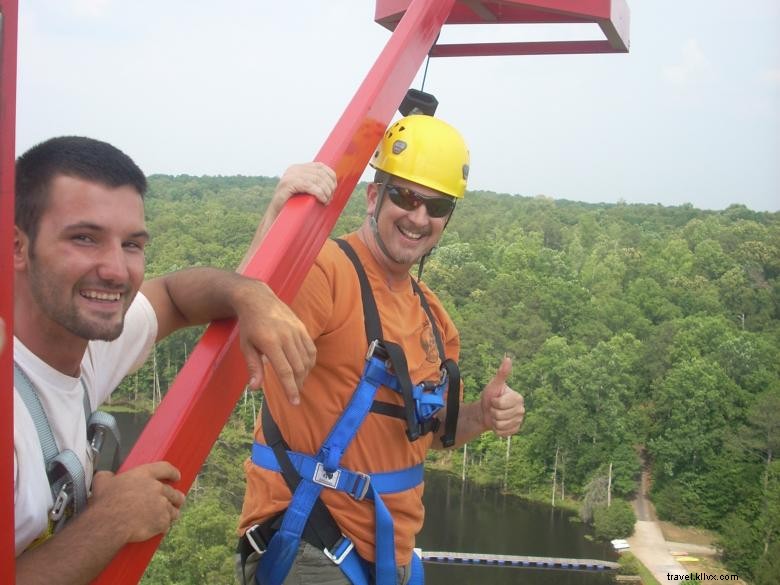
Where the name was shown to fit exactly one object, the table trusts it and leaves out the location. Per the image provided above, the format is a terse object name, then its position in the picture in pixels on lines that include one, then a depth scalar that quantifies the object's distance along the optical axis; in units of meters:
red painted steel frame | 3.25
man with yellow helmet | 2.23
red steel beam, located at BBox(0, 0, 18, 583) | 0.78
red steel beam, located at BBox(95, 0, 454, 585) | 1.33
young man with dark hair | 1.21
